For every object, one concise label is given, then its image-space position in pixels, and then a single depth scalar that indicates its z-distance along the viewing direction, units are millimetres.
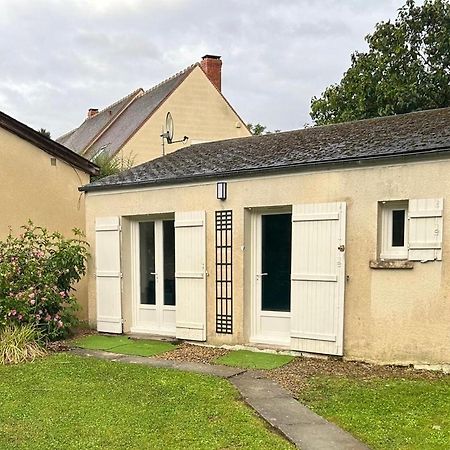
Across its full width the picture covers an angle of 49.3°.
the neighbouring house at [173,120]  19031
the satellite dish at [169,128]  17581
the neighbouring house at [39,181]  10000
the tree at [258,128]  34281
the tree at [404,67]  15961
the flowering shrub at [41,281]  8062
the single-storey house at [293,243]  6215
